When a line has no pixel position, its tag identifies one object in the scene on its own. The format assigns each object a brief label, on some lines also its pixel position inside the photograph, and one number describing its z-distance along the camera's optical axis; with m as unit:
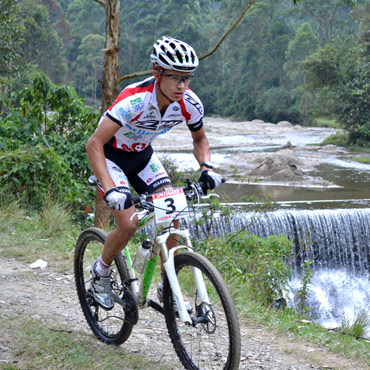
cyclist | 3.43
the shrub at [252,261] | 6.57
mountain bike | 3.23
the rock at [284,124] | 49.35
